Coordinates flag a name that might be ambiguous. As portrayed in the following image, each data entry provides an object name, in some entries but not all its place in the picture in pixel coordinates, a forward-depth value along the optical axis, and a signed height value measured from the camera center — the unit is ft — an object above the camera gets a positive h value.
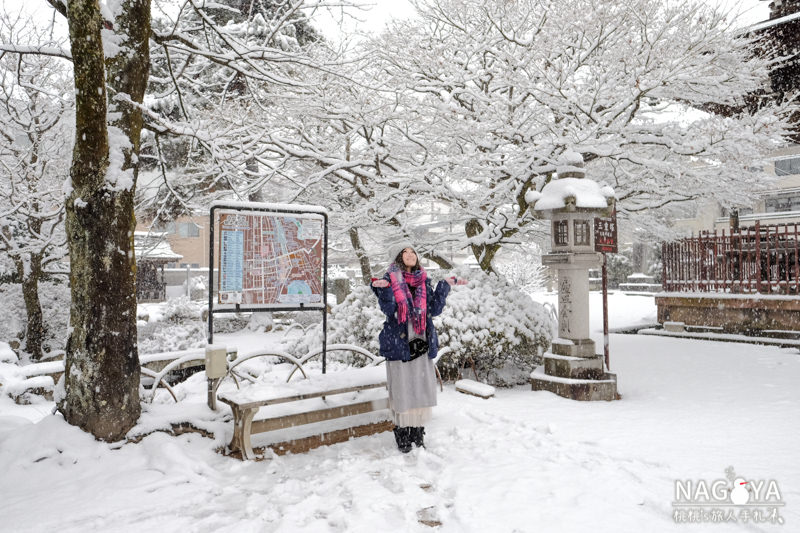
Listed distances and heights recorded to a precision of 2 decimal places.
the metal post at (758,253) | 36.40 +1.59
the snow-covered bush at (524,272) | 85.55 +1.14
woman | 15.81 -1.97
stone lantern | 24.16 +0.60
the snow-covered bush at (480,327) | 25.73 -2.59
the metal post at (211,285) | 17.19 -0.07
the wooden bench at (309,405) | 15.26 -4.26
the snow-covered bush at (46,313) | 41.83 -2.42
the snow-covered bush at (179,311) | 51.88 -2.87
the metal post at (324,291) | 19.24 -0.38
